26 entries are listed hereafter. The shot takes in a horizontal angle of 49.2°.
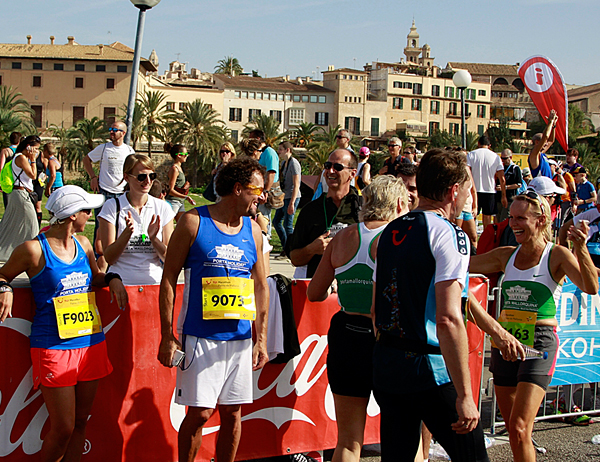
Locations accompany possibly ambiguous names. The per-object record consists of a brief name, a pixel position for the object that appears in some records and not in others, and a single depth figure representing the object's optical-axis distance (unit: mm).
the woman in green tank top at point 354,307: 3768
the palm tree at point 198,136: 71375
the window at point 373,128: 106500
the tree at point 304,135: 87688
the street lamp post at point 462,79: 16953
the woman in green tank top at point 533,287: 4332
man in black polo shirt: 4922
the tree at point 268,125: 85375
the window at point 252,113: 97200
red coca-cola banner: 3965
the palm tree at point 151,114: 71812
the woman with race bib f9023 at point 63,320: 3785
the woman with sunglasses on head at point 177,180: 10242
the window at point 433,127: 111650
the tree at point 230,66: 121188
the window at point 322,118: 101875
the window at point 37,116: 83375
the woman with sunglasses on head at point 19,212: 10836
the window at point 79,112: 83688
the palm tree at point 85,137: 68062
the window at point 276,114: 99312
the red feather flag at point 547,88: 11141
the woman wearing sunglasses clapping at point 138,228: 5000
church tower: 158375
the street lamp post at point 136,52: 9383
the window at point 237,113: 97000
